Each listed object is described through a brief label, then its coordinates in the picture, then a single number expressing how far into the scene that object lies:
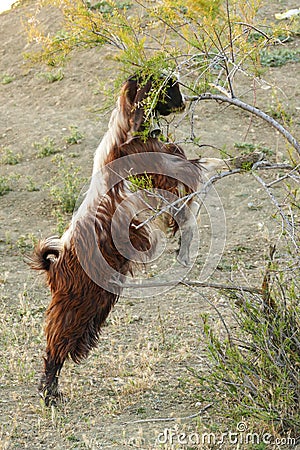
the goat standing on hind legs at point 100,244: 10.67
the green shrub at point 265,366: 9.14
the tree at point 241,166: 8.89
